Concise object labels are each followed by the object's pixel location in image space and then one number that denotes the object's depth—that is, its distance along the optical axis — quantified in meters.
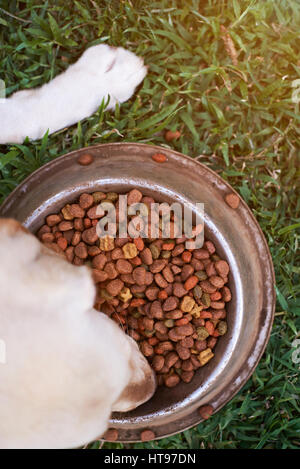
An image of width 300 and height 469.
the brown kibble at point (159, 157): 0.64
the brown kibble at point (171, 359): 0.66
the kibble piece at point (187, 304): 0.65
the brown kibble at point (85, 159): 0.63
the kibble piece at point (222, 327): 0.65
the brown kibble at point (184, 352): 0.66
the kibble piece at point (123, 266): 0.65
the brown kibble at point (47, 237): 0.64
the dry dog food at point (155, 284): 0.65
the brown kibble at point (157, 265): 0.65
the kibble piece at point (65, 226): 0.65
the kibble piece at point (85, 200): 0.64
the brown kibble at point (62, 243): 0.65
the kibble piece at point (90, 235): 0.65
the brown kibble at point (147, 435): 0.65
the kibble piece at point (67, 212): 0.65
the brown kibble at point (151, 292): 0.66
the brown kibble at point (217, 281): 0.65
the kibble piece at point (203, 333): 0.65
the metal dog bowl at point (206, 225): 0.63
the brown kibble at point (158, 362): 0.66
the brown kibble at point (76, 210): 0.64
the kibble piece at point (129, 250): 0.65
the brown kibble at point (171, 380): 0.66
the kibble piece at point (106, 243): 0.65
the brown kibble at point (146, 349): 0.66
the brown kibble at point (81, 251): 0.65
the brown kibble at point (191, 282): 0.65
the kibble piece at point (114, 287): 0.65
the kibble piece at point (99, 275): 0.64
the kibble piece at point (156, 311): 0.65
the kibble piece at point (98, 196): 0.65
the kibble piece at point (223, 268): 0.65
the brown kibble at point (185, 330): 0.65
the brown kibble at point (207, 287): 0.65
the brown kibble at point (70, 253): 0.65
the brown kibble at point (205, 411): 0.65
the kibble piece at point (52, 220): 0.64
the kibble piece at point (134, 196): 0.64
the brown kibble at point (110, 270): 0.65
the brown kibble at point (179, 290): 0.65
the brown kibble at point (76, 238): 0.65
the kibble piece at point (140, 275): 0.65
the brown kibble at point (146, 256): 0.65
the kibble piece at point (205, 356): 0.65
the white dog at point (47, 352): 0.51
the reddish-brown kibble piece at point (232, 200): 0.64
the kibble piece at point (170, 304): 0.65
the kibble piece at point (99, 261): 0.64
